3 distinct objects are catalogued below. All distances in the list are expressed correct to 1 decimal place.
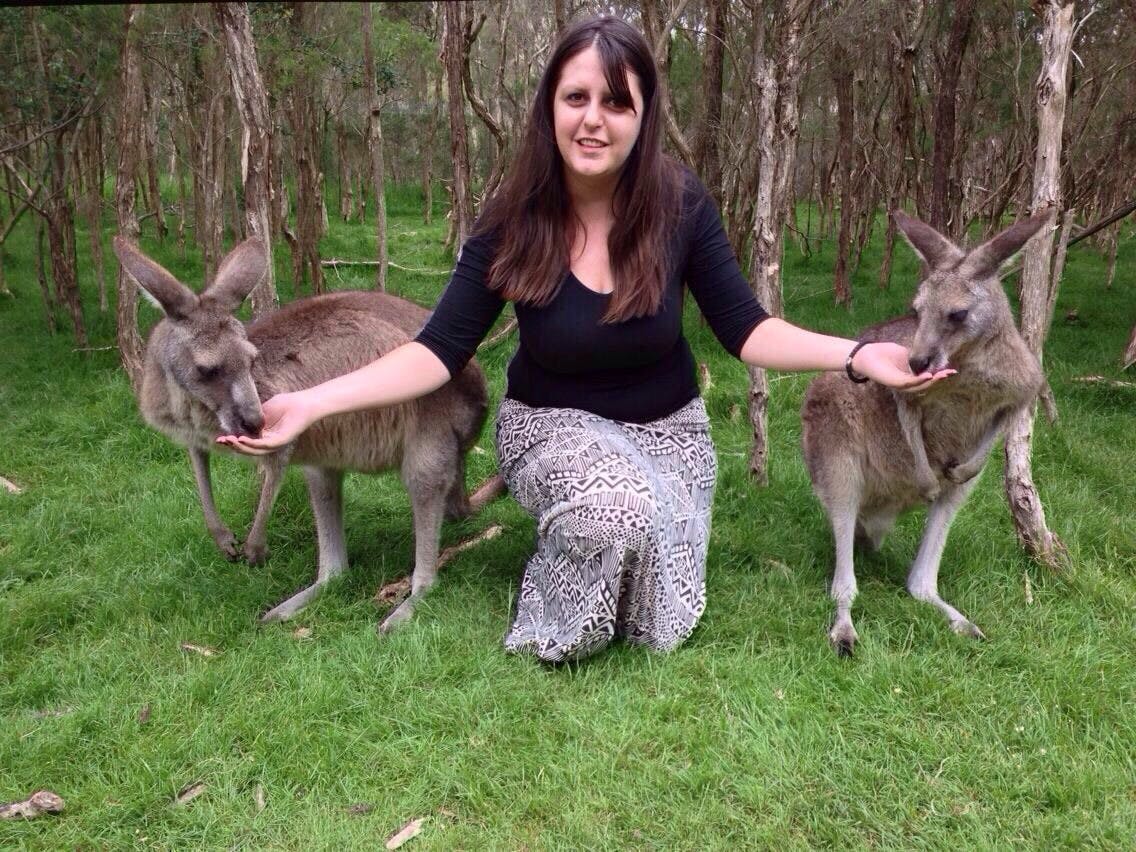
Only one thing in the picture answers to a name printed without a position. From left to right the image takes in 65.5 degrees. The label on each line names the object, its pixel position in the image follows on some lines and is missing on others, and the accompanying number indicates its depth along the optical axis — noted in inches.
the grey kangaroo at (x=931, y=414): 97.6
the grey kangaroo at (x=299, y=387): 97.7
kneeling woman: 92.4
